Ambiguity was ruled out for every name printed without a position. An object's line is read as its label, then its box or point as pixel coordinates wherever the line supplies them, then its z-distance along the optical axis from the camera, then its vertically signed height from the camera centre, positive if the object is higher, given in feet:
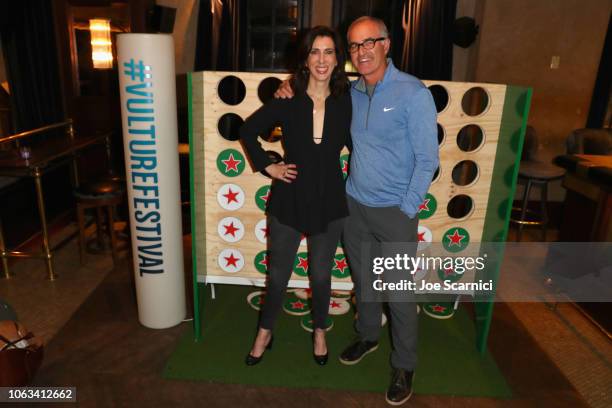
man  5.63 -1.07
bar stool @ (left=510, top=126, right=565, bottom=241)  12.80 -2.31
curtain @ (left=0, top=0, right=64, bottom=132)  15.37 +0.13
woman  6.06 -0.93
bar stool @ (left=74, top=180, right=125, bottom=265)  10.44 -2.87
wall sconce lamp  14.70 +0.89
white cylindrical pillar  7.02 -1.59
